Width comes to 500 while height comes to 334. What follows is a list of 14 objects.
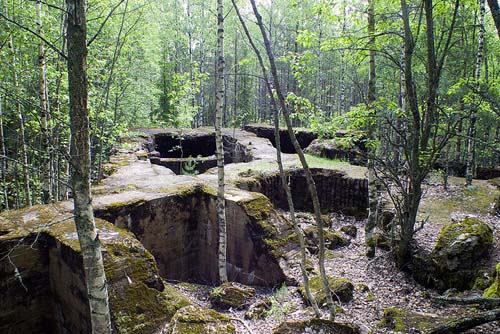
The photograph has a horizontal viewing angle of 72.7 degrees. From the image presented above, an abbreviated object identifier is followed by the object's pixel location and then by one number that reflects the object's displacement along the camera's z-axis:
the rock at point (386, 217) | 8.25
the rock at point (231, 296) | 5.98
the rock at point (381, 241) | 7.74
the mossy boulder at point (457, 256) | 5.60
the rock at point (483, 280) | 4.99
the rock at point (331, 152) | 13.85
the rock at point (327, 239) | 7.75
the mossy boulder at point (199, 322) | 4.21
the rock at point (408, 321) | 4.07
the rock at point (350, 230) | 8.89
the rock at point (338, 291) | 5.46
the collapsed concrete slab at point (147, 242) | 4.66
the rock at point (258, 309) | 5.49
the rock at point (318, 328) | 4.00
